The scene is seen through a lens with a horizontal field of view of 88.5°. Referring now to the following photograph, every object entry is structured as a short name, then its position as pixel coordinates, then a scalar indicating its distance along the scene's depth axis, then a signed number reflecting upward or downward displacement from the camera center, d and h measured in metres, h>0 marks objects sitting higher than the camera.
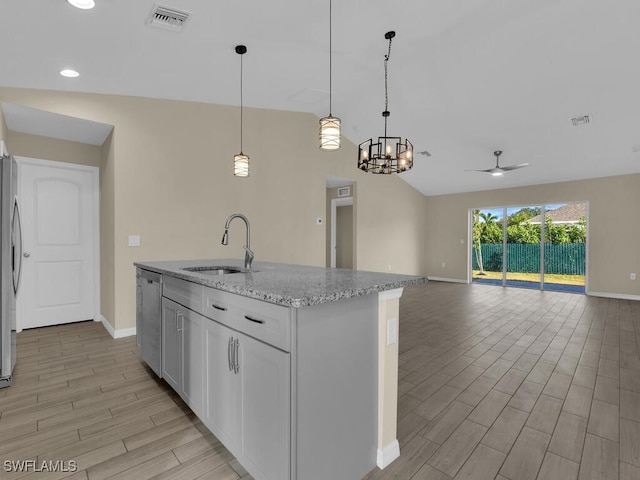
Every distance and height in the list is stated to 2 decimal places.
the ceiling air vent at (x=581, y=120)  4.86 +1.77
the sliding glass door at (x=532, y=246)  7.24 -0.21
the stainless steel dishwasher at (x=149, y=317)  2.49 -0.65
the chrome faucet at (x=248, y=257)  2.48 -0.15
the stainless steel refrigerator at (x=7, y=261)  2.47 -0.18
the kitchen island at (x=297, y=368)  1.29 -0.59
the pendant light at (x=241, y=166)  3.58 +0.79
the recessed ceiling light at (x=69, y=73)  3.17 +1.62
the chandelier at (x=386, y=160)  3.77 +0.91
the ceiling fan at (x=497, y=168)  5.20 +1.12
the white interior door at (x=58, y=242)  4.06 -0.05
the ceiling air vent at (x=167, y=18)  2.51 +1.75
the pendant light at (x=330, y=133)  2.61 +0.84
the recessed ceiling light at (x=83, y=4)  2.27 +1.64
